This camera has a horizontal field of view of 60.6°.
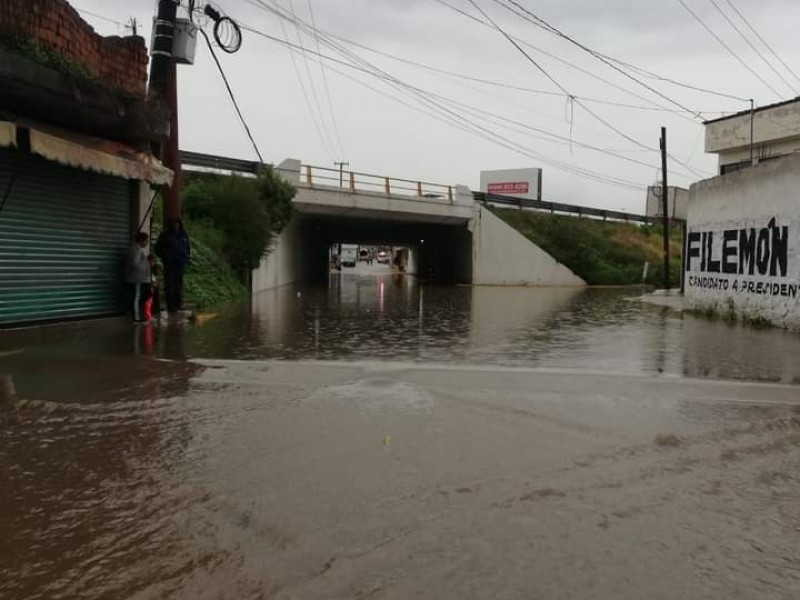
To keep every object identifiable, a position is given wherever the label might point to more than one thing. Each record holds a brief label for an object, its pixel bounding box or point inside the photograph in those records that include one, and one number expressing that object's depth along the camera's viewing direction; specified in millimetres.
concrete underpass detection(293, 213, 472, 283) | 39156
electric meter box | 12875
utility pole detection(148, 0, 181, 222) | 12664
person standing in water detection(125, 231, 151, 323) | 11648
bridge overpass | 30547
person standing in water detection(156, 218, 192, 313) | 13078
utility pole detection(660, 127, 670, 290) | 29544
